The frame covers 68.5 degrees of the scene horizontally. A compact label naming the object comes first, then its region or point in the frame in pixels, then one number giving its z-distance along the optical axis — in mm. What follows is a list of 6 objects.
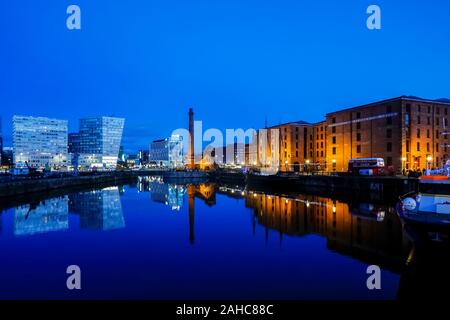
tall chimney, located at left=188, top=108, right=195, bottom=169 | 144750
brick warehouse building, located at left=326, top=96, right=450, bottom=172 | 63969
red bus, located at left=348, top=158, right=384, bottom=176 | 60469
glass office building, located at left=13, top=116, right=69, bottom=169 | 187000
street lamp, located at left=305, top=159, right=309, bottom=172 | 106712
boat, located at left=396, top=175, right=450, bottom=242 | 15508
